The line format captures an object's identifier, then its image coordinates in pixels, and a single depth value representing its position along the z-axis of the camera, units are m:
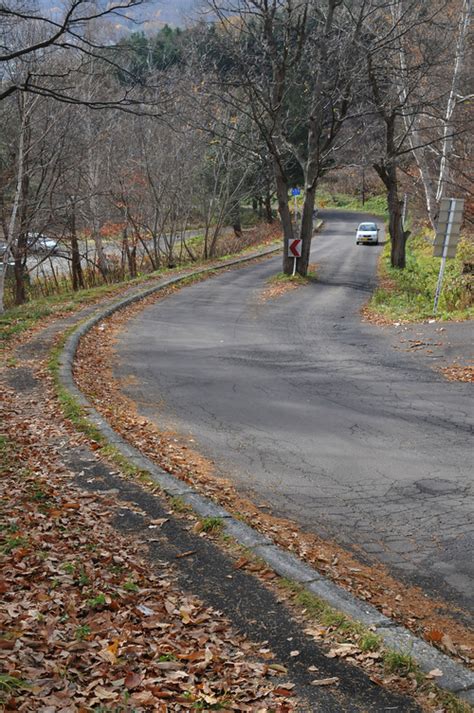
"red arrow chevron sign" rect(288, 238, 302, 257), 24.75
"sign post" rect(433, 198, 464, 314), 15.85
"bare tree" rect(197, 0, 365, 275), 22.28
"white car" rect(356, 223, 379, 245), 47.31
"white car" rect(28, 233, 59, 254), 21.66
